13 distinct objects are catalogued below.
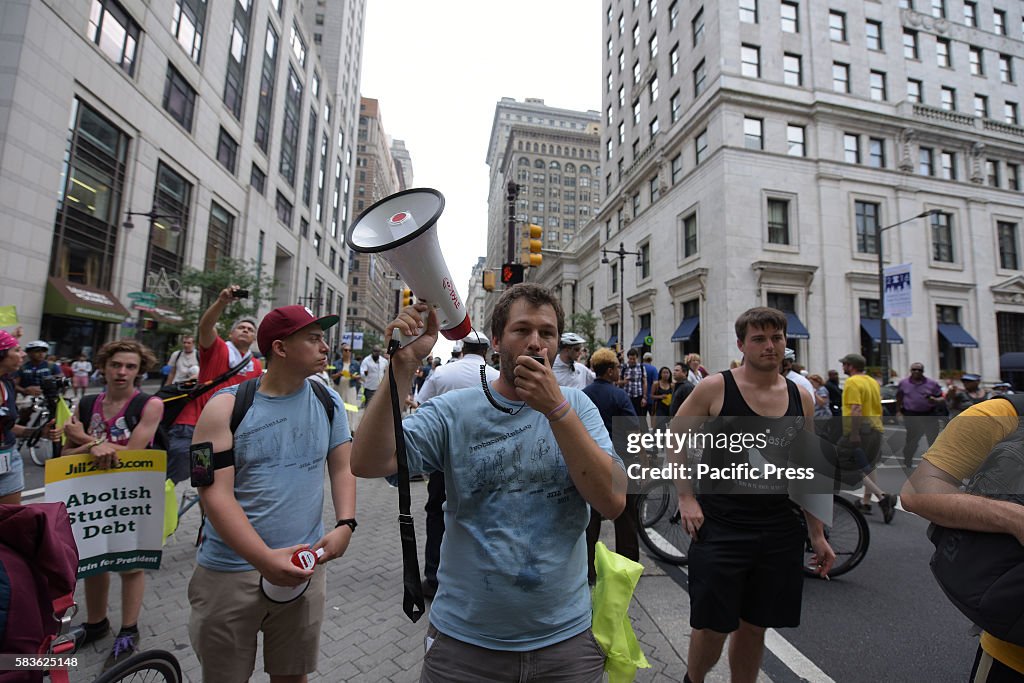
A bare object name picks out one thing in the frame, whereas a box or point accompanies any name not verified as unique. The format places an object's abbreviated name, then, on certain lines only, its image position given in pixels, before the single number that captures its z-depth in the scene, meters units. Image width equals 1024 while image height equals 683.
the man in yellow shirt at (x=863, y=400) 6.01
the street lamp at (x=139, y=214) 18.78
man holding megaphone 1.49
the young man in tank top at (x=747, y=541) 2.44
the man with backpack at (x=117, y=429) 2.96
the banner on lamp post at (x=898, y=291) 17.77
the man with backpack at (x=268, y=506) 1.97
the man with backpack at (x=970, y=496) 1.52
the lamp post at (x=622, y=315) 30.75
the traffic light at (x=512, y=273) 10.23
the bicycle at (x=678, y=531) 4.41
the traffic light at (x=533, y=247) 11.53
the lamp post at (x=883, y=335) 18.52
